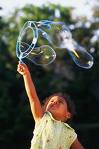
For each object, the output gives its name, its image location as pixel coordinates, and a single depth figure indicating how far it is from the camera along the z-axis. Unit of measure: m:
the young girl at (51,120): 3.82
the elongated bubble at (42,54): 4.82
